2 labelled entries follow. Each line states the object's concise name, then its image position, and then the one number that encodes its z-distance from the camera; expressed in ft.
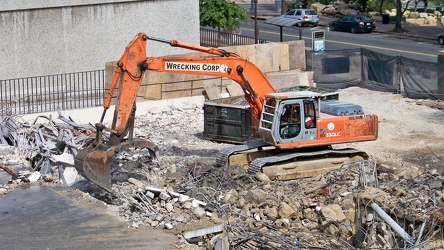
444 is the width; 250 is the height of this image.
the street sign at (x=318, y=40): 121.08
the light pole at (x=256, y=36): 119.85
